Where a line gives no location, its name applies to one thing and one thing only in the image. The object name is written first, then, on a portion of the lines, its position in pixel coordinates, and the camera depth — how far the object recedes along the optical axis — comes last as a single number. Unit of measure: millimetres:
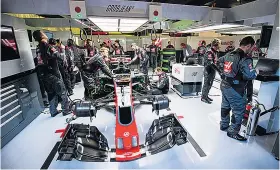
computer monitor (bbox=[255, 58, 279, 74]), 2471
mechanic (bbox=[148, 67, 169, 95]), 4863
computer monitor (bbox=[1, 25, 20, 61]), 2680
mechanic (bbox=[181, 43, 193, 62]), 7716
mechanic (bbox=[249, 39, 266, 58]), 5067
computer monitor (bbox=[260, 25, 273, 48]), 2748
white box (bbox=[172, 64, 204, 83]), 4426
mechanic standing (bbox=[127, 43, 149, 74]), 5891
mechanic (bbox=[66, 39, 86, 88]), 5666
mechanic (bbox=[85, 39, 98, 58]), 6777
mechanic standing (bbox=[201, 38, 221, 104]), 3924
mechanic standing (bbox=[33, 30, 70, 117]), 3086
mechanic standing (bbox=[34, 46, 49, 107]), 3195
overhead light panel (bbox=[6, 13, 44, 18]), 5743
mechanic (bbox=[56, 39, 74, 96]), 4459
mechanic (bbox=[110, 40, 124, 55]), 8789
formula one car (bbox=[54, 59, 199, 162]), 1906
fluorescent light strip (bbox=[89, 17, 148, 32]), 2775
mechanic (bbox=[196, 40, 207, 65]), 6457
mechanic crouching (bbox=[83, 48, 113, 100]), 3660
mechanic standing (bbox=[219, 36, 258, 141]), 2283
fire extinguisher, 2465
